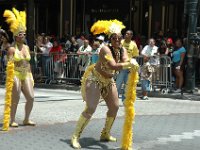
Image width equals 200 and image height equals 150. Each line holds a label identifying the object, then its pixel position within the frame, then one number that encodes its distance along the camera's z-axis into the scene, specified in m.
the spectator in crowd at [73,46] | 18.83
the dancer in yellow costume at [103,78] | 7.50
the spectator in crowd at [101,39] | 14.93
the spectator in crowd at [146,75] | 14.26
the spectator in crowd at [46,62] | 17.48
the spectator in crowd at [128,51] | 12.09
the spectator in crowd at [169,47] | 16.36
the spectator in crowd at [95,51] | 15.32
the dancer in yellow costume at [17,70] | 8.73
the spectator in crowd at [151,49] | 15.72
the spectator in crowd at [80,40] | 19.62
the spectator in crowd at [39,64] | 17.69
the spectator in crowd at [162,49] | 16.36
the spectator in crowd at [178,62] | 15.27
